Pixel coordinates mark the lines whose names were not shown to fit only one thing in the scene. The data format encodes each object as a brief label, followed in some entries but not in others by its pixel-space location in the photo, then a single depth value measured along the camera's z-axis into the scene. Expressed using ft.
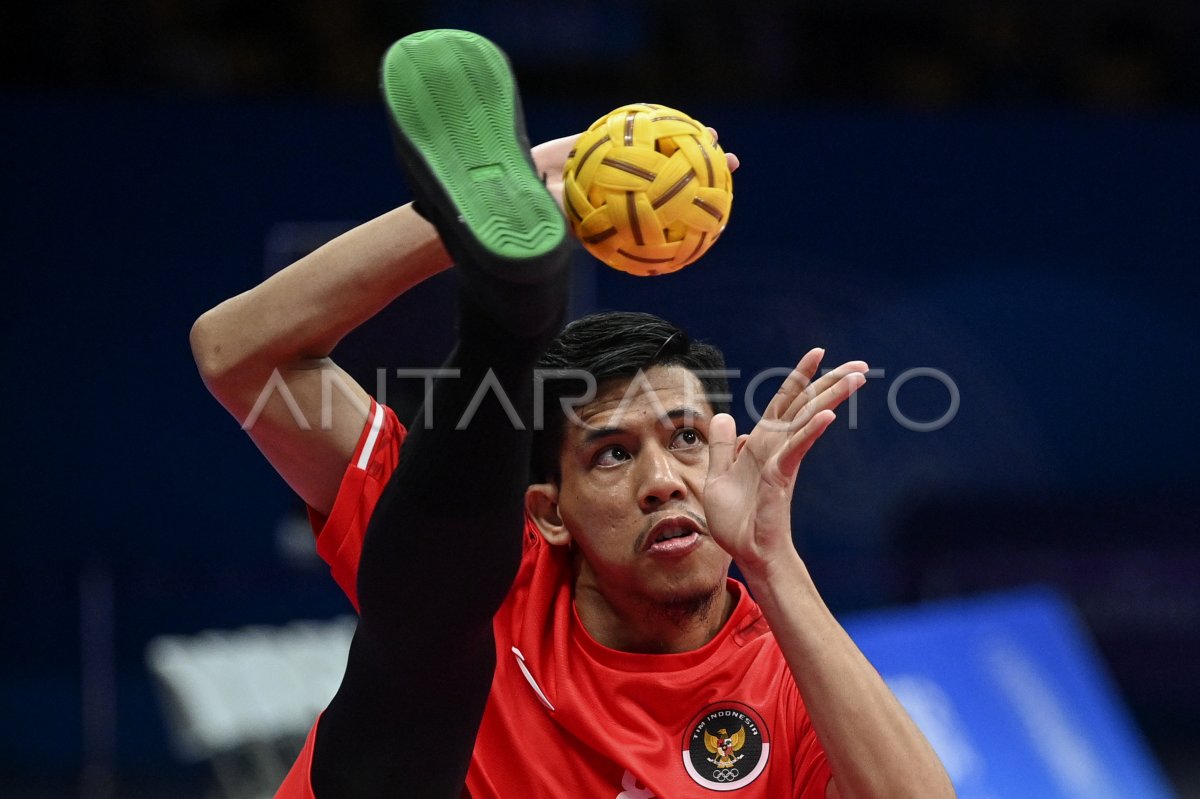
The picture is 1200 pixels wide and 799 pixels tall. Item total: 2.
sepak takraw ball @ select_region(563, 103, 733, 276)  19.16
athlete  17.37
